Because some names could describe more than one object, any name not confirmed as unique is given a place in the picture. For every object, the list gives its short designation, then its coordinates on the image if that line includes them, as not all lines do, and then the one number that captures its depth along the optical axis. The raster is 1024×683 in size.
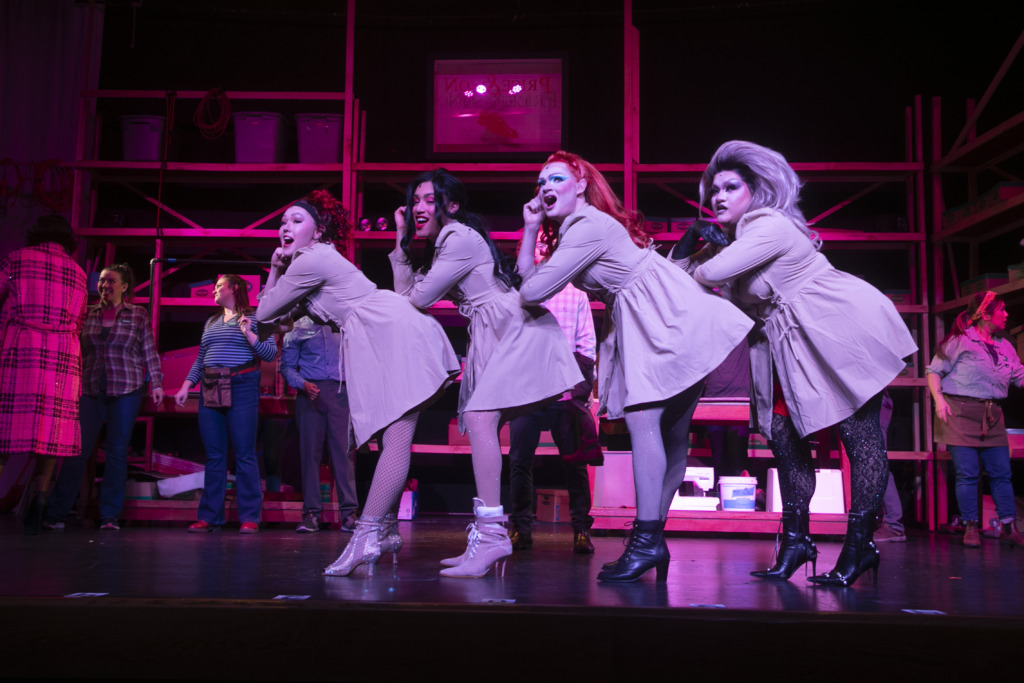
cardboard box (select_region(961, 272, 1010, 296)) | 5.40
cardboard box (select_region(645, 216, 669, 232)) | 5.80
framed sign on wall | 6.29
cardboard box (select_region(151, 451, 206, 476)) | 5.50
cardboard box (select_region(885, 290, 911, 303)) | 5.93
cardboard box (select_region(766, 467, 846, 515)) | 4.75
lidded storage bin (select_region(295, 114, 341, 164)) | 6.11
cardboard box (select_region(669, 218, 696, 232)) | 5.83
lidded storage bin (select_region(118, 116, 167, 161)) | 6.08
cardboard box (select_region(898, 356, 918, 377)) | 5.90
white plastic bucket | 4.65
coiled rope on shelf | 5.97
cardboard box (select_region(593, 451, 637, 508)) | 4.99
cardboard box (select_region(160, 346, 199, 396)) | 6.18
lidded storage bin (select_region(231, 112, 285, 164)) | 6.07
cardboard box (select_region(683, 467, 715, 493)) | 4.82
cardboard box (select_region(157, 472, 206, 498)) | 4.96
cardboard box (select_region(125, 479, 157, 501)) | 4.93
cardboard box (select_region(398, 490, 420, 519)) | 5.71
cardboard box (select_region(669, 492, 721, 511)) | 4.69
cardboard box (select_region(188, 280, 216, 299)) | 6.03
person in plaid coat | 3.91
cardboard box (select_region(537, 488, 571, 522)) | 5.67
